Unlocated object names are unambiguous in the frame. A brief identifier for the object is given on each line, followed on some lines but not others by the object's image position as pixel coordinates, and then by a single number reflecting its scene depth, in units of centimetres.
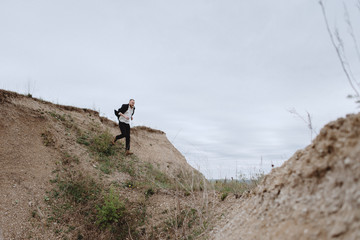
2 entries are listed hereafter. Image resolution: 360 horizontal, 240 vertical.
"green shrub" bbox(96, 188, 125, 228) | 518
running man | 824
